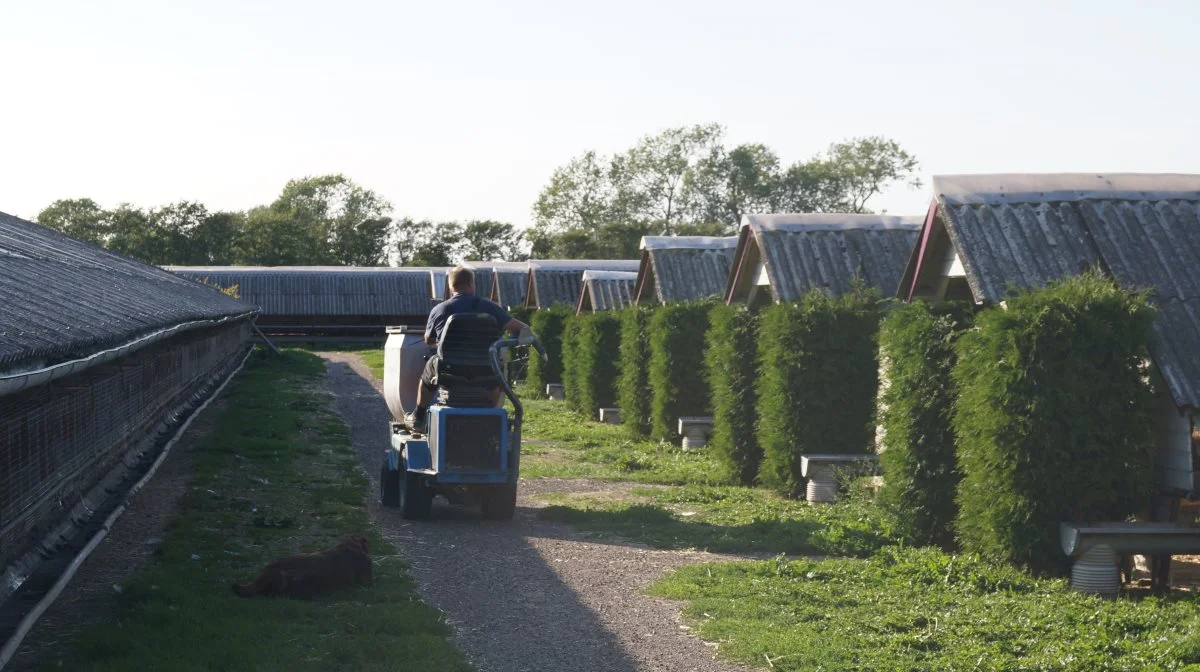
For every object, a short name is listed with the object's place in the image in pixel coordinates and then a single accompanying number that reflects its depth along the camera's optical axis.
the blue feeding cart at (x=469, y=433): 13.34
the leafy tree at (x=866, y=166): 106.00
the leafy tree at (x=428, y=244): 103.14
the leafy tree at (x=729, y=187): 104.31
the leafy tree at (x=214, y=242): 96.25
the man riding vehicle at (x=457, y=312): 13.34
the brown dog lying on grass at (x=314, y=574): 9.79
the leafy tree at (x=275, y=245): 97.88
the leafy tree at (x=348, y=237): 105.31
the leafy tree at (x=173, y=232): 94.19
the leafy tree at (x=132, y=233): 93.12
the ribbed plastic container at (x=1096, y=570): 10.30
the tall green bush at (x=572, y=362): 29.75
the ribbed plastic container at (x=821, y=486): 15.41
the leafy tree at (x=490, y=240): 107.06
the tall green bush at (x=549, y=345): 34.78
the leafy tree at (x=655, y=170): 104.56
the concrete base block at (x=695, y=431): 21.31
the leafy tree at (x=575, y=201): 104.62
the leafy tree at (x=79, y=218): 98.00
